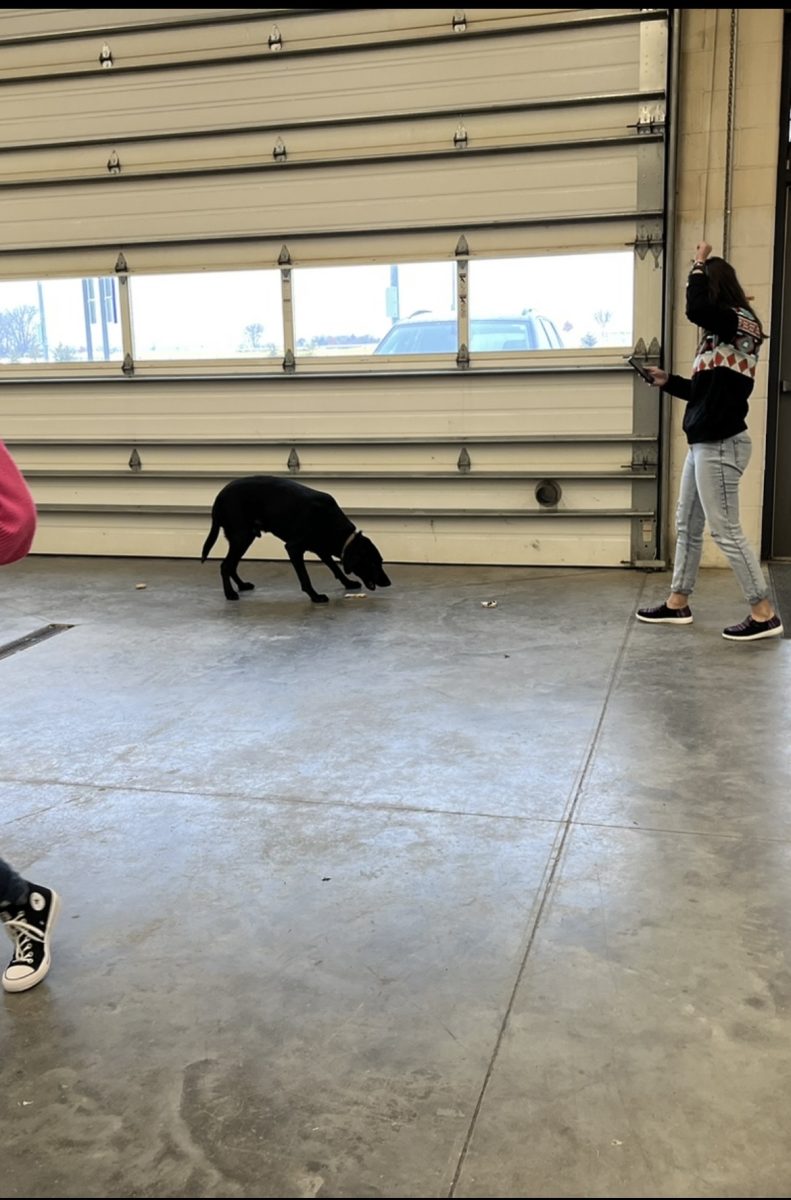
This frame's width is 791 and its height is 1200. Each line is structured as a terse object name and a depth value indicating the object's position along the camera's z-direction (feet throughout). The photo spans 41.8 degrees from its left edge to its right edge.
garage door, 22.49
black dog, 20.74
